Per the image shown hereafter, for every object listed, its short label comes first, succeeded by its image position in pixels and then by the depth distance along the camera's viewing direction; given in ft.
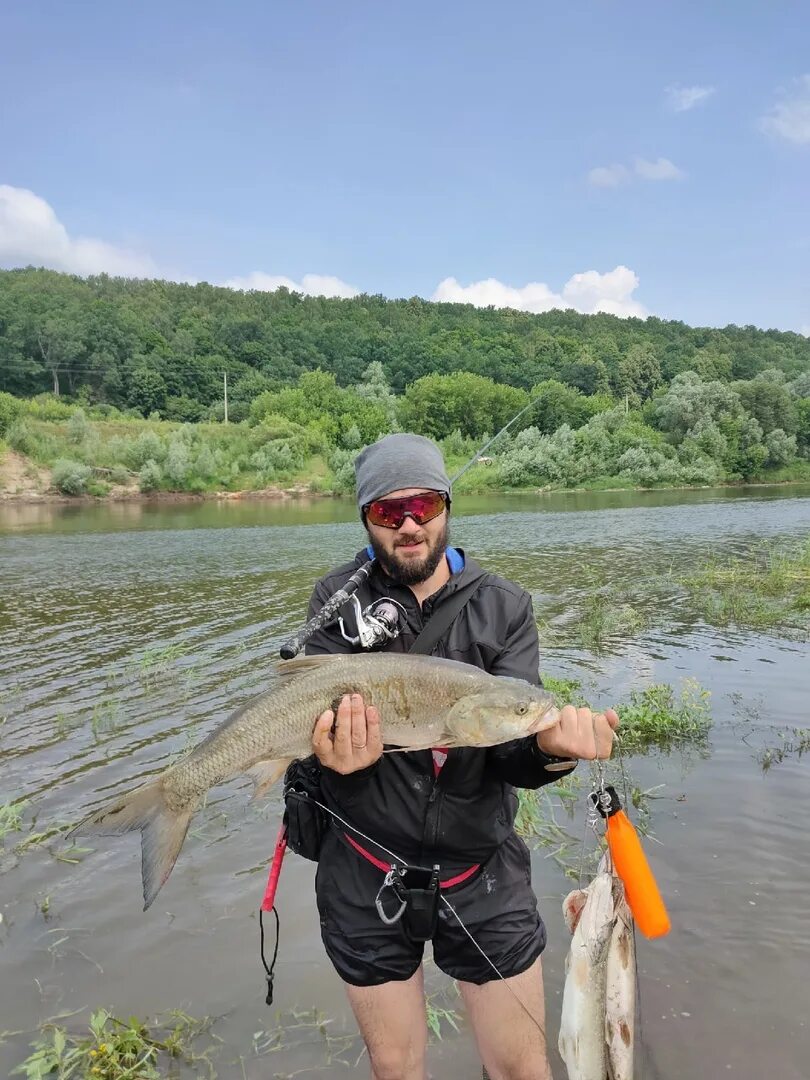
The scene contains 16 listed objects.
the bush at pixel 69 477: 186.39
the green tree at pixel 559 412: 291.17
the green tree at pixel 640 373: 394.52
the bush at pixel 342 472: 214.28
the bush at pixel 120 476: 198.80
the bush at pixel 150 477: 198.59
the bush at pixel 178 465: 203.10
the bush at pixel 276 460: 222.28
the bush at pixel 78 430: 215.72
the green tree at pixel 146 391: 341.62
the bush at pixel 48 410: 247.09
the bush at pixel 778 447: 234.23
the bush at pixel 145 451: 206.18
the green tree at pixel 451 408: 318.24
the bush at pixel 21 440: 201.16
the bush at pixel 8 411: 218.18
